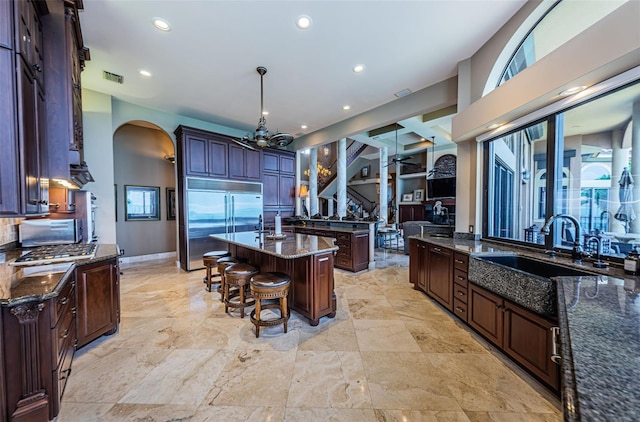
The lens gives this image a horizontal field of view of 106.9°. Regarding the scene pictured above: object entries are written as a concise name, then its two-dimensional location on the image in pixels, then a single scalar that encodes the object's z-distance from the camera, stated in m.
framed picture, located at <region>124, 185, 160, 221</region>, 5.58
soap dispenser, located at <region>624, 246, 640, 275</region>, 1.58
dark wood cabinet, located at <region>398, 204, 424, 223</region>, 10.40
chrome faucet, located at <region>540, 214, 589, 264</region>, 2.02
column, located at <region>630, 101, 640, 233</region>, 1.78
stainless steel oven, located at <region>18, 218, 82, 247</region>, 2.70
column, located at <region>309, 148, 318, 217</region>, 7.19
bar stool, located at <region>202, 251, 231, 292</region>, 3.59
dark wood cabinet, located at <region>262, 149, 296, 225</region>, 6.18
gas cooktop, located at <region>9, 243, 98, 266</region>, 1.96
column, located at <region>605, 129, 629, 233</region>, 1.88
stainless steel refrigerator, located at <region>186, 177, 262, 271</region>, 4.80
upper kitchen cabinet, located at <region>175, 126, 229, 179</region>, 4.72
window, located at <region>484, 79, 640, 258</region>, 1.86
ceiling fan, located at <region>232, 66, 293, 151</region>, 3.09
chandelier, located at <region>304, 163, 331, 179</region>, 9.49
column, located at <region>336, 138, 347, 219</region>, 7.11
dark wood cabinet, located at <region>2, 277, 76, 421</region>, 1.33
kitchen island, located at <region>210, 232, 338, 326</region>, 2.58
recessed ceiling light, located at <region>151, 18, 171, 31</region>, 2.49
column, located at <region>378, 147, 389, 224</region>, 8.62
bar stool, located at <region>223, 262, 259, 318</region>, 2.77
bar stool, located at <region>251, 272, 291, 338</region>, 2.40
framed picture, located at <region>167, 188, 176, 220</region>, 6.17
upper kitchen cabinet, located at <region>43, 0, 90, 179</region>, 2.04
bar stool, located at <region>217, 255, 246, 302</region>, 3.27
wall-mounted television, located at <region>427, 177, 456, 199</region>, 9.01
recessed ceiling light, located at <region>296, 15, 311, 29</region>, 2.47
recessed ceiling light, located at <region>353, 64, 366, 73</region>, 3.34
